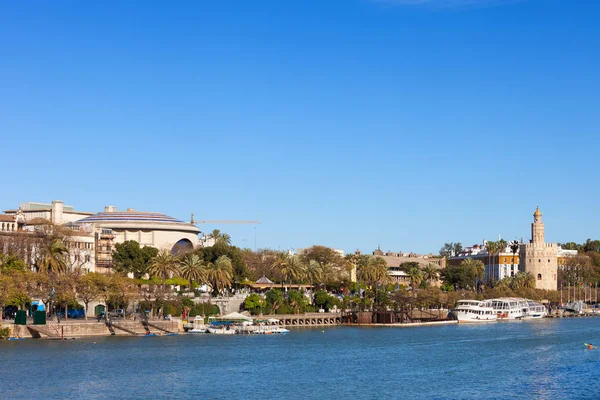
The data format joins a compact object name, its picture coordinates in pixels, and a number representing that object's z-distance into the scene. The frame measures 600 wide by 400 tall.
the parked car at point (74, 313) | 111.00
